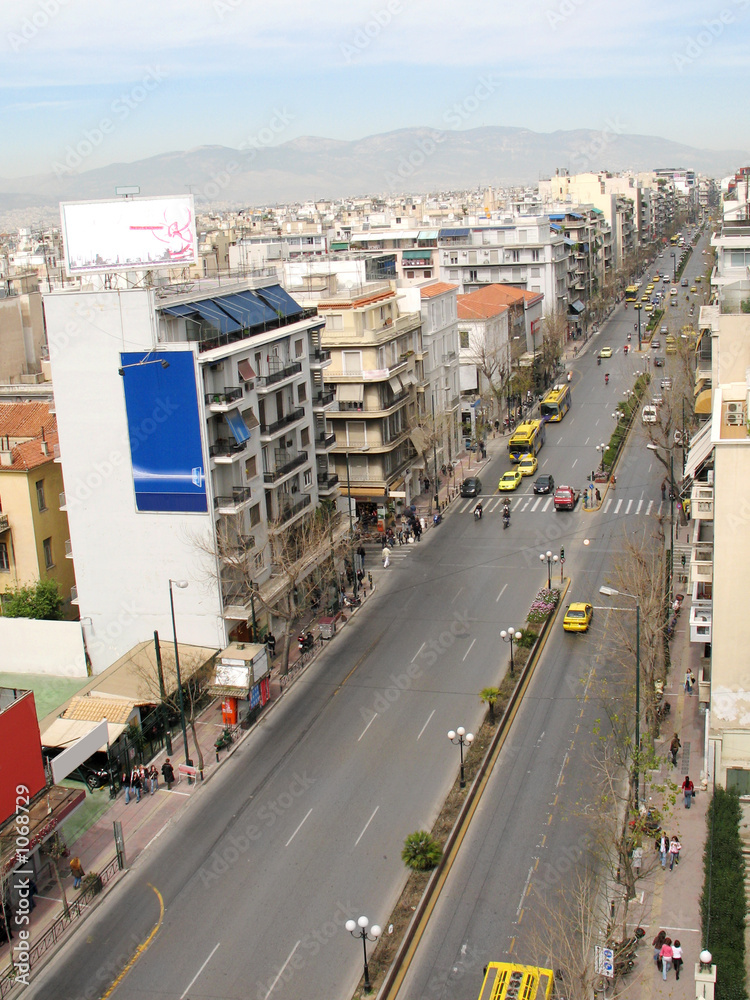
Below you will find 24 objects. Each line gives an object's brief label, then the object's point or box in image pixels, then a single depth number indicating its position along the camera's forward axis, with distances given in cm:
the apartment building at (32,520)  4547
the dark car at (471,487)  6698
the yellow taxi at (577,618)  4416
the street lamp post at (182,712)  3495
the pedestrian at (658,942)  2477
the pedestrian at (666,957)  2425
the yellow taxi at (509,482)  6756
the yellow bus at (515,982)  2286
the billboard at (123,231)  4103
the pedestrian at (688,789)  3106
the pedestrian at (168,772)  3434
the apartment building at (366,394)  5956
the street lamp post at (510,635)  4012
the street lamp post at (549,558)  4916
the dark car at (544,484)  6693
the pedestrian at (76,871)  2905
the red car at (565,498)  6231
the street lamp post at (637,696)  3023
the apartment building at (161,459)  3981
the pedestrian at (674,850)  2834
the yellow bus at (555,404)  8819
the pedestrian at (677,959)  2436
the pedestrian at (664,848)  2860
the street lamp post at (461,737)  3231
